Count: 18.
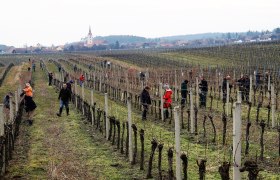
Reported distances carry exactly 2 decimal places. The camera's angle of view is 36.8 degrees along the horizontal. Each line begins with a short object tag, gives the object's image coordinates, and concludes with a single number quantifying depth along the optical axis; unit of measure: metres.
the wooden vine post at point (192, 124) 14.59
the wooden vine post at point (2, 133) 10.16
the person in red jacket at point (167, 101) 17.08
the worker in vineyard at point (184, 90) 19.95
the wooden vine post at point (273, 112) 14.85
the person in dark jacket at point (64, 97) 18.02
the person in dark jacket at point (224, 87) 22.67
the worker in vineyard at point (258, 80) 24.89
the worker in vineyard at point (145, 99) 17.06
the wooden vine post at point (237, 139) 6.53
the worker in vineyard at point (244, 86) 21.98
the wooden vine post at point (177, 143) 8.33
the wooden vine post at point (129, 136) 10.95
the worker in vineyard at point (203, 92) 20.24
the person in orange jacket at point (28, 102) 16.58
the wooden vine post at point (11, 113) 14.36
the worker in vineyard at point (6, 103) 18.24
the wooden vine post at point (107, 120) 13.72
